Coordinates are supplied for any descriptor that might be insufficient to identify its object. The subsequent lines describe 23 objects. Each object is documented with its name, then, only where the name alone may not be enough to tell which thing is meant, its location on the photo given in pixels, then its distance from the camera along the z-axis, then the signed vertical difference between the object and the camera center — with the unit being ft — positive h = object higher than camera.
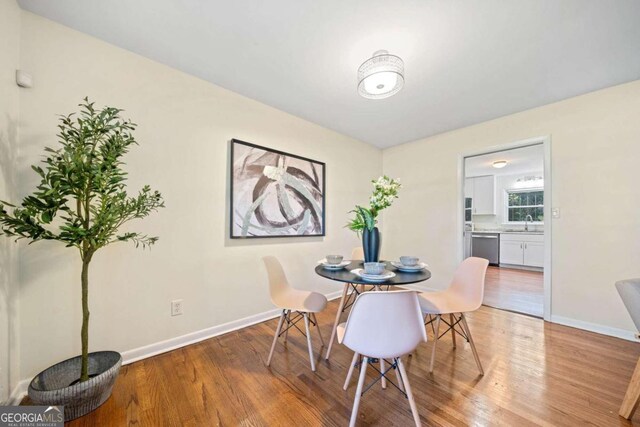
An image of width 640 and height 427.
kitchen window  19.11 +0.98
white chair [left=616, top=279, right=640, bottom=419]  4.19 -1.94
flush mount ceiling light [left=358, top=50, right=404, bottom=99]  5.47 +3.39
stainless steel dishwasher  19.03 -2.49
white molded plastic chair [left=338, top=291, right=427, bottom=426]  3.57 -1.78
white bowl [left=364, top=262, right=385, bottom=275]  5.37 -1.21
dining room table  4.96 -1.42
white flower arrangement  6.37 +0.37
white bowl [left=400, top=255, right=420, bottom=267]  6.35 -1.24
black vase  6.45 -0.76
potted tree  3.91 -0.05
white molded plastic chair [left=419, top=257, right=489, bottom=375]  5.72 -2.25
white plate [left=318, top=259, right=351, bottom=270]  6.32 -1.38
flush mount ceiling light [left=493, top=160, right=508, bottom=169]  15.93 +3.69
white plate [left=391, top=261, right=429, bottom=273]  6.11 -1.38
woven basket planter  3.98 -3.18
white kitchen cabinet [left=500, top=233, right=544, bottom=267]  16.99 -2.51
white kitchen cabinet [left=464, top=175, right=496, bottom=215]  20.40 +2.03
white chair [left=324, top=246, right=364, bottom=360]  6.33 -2.47
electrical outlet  6.72 -2.69
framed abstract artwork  8.05 +0.84
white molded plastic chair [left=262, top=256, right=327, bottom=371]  5.93 -2.32
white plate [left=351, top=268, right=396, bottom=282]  5.05 -1.37
